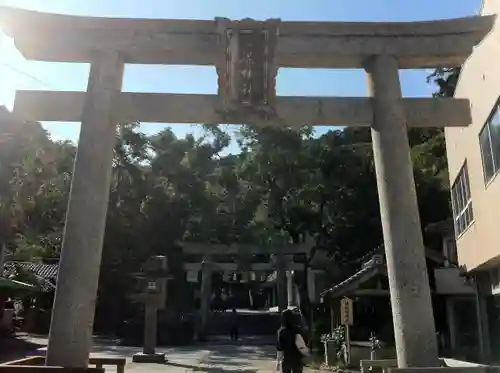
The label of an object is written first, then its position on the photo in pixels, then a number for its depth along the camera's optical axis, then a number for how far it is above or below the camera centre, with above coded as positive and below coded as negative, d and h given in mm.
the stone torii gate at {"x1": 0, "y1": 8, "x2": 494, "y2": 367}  7835 +4291
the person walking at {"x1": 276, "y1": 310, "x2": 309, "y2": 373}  7277 +3
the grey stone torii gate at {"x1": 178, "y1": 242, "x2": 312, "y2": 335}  30484 +4921
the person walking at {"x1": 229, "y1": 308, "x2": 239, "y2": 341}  32219 +787
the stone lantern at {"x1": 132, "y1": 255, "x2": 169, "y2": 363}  18547 +1851
